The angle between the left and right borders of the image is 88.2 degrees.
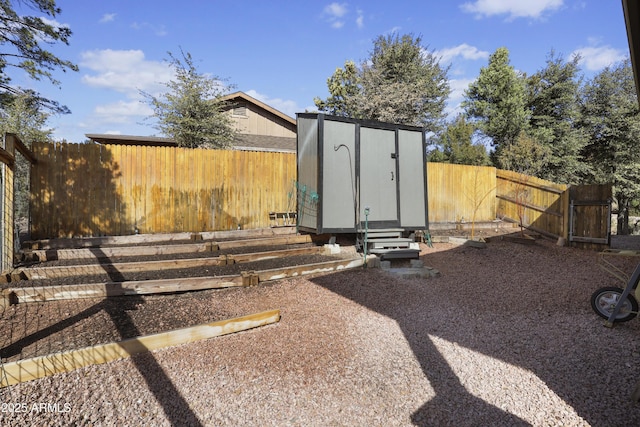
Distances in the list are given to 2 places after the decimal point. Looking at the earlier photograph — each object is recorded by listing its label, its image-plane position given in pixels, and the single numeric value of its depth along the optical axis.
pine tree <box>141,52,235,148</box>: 13.46
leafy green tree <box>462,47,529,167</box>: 20.23
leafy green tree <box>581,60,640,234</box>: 18.19
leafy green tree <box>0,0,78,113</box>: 9.57
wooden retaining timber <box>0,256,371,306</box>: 4.02
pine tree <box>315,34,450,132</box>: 20.46
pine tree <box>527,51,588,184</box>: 19.44
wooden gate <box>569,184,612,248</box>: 8.37
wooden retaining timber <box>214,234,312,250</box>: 7.03
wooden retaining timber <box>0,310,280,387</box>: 2.56
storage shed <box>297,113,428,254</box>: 7.31
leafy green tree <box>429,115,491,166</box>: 18.25
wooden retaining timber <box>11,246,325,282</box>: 4.81
